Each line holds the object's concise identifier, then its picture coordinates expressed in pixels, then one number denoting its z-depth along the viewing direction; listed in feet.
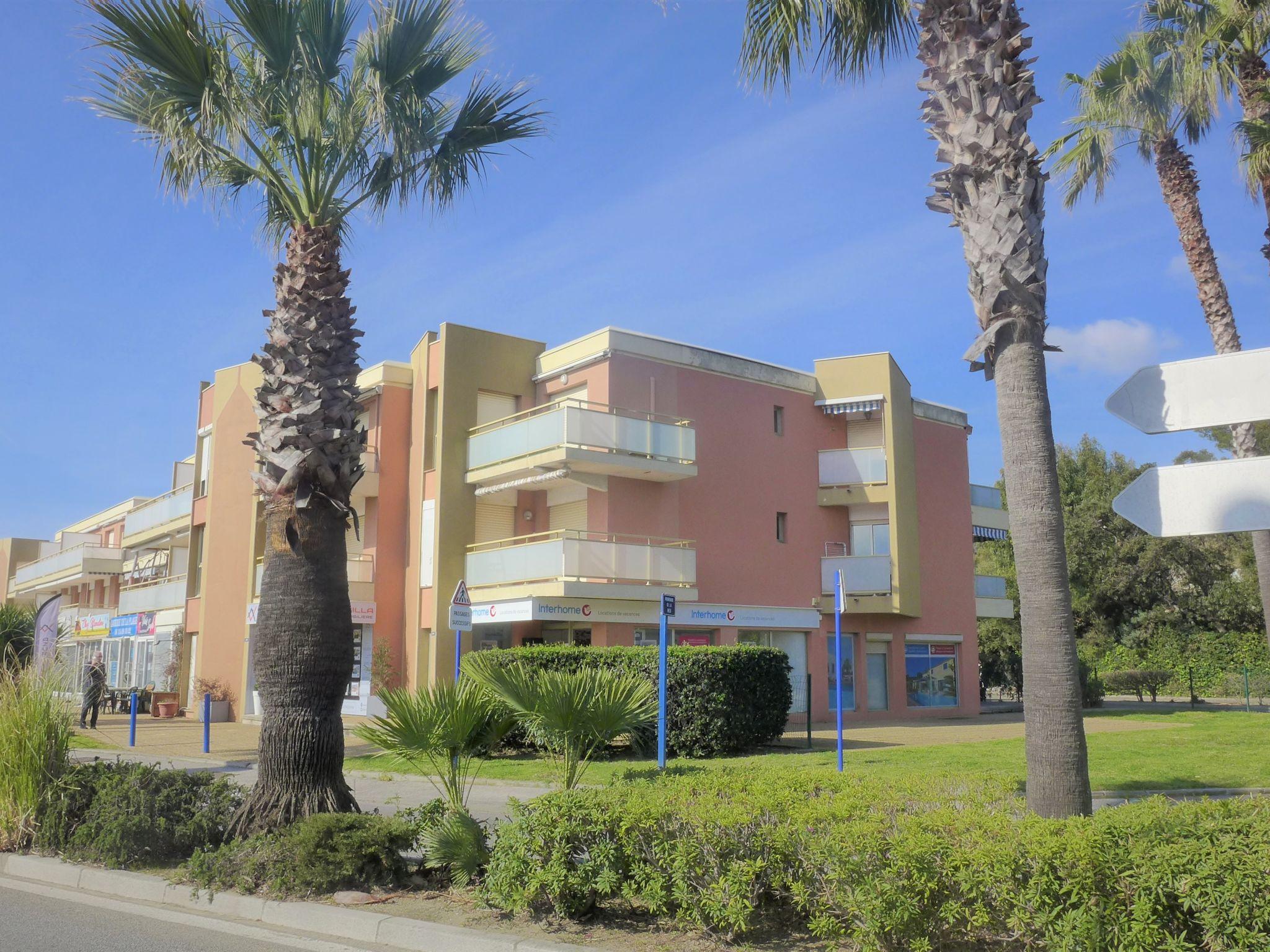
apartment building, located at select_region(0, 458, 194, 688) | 120.16
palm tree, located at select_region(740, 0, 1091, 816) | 20.71
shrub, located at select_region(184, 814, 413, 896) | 24.31
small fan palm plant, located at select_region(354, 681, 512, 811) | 25.80
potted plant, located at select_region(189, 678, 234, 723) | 100.27
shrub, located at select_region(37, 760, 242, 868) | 27.91
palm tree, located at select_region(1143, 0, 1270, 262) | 43.57
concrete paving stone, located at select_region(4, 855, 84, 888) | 28.12
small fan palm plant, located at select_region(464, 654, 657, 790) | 26.22
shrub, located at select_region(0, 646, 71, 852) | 30.60
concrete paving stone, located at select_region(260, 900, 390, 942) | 21.97
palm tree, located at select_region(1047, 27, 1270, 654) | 48.62
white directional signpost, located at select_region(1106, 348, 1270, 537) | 16.52
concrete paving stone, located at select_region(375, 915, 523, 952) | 20.20
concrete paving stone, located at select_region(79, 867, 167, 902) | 26.04
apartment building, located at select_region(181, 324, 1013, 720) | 84.79
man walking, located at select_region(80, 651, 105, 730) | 83.05
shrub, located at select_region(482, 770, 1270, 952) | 15.25
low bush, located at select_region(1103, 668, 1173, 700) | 128.26
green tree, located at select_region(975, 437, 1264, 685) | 152.56
